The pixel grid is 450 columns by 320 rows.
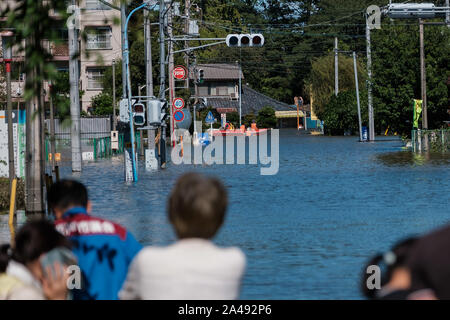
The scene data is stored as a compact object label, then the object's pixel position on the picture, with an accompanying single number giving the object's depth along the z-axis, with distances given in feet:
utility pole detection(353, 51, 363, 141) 249.18
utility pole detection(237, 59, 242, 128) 391.08
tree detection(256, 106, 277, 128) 399.05
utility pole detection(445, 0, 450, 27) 164.48
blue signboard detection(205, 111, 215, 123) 218.65
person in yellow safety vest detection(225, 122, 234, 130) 311.13
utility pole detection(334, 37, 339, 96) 328.04
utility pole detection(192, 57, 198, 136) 237.25
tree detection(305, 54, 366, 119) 350.43
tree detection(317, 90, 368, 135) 288.28
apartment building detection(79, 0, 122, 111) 285.84
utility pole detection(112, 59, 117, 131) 230.19
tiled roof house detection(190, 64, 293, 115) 406.41
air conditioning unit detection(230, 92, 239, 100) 411.13
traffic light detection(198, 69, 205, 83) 228.43
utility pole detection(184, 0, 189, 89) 216.10
